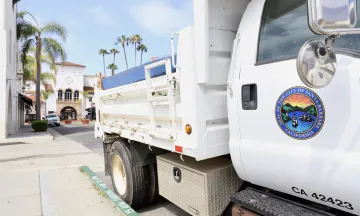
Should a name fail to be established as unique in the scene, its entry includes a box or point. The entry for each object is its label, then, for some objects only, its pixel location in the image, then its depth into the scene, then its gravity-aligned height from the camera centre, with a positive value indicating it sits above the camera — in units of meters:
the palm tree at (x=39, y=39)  20.97 +5.66
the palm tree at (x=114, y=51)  59.81 +13.04
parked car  36.38 -0.83
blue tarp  3.19 +0.49
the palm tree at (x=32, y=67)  27.25 +4.90
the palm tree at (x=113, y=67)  61.75 +9.91
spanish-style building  56.88 +3.82
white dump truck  1.67 -0.01
